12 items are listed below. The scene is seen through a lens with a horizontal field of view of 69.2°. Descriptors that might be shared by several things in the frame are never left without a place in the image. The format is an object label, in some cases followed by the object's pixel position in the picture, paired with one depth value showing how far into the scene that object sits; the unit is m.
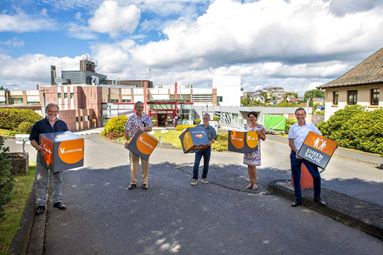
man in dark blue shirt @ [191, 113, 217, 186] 7.15
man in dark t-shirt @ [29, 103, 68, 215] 4.91
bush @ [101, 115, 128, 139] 21.69
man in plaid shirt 6.44
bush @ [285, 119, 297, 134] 25.44
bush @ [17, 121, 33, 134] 22.81
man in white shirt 5.51
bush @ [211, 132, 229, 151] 14.46
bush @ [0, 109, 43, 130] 24.66
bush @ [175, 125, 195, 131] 24.03
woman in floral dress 6.47
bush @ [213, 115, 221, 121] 38.17
